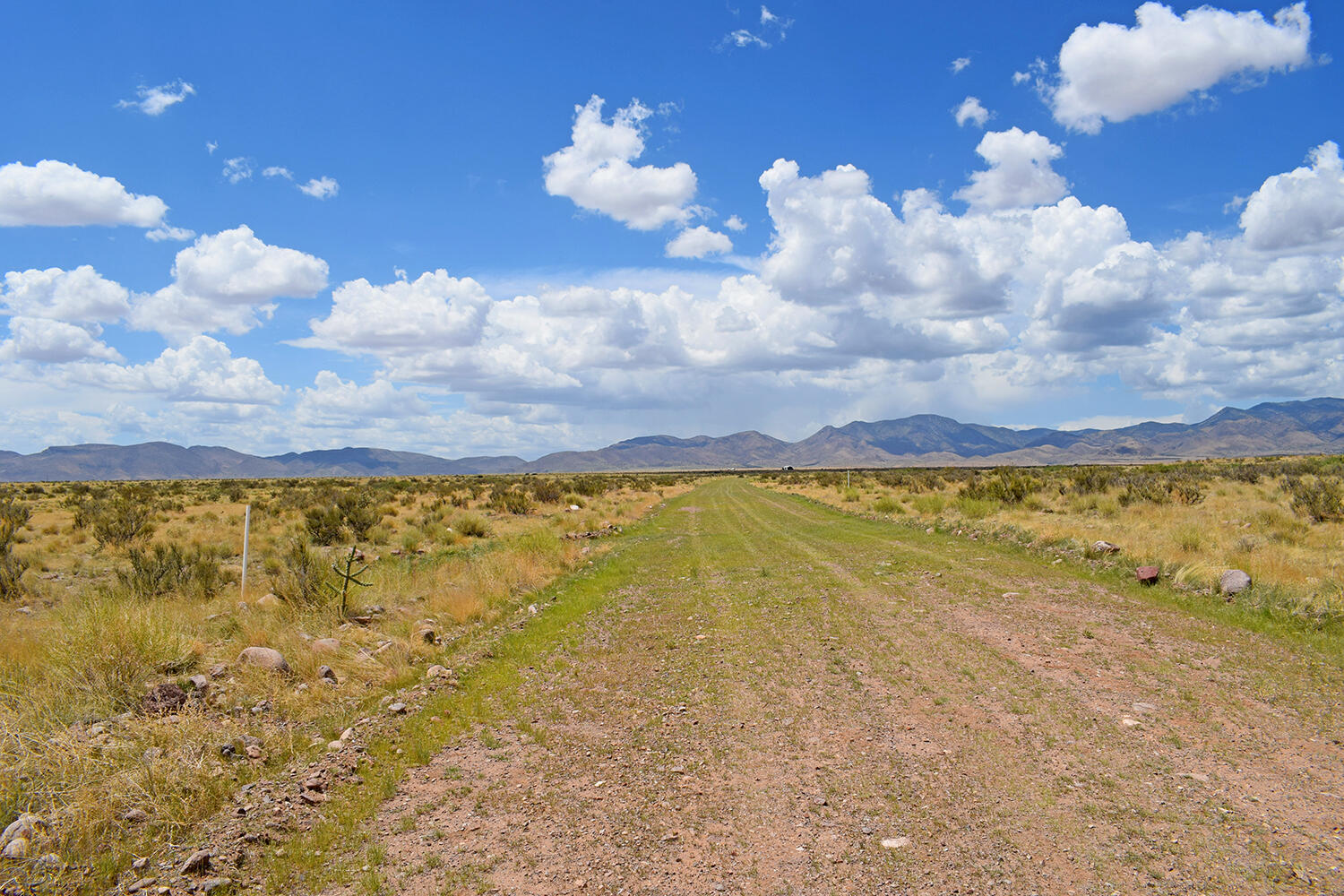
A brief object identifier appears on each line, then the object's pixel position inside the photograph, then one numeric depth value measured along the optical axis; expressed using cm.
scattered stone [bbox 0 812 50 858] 487
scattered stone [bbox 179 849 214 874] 476
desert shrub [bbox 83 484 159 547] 2373
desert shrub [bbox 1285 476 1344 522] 2191
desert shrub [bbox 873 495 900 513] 3372
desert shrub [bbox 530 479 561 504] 4647
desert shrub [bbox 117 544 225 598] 1462
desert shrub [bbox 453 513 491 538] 2859
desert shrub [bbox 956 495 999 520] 2684
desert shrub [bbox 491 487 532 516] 4003
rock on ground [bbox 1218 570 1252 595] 1210
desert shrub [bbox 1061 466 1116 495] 3450
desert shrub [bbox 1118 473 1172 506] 2911
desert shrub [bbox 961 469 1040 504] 3278
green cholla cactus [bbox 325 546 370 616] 1221
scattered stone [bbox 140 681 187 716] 761
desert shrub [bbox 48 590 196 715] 781
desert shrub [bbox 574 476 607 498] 5619
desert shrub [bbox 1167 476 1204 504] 2905
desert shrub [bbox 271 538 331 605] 1309
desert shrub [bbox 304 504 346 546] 2608
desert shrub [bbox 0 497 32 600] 1517
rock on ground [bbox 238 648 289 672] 929
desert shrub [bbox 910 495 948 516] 3000
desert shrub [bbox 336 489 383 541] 2762
